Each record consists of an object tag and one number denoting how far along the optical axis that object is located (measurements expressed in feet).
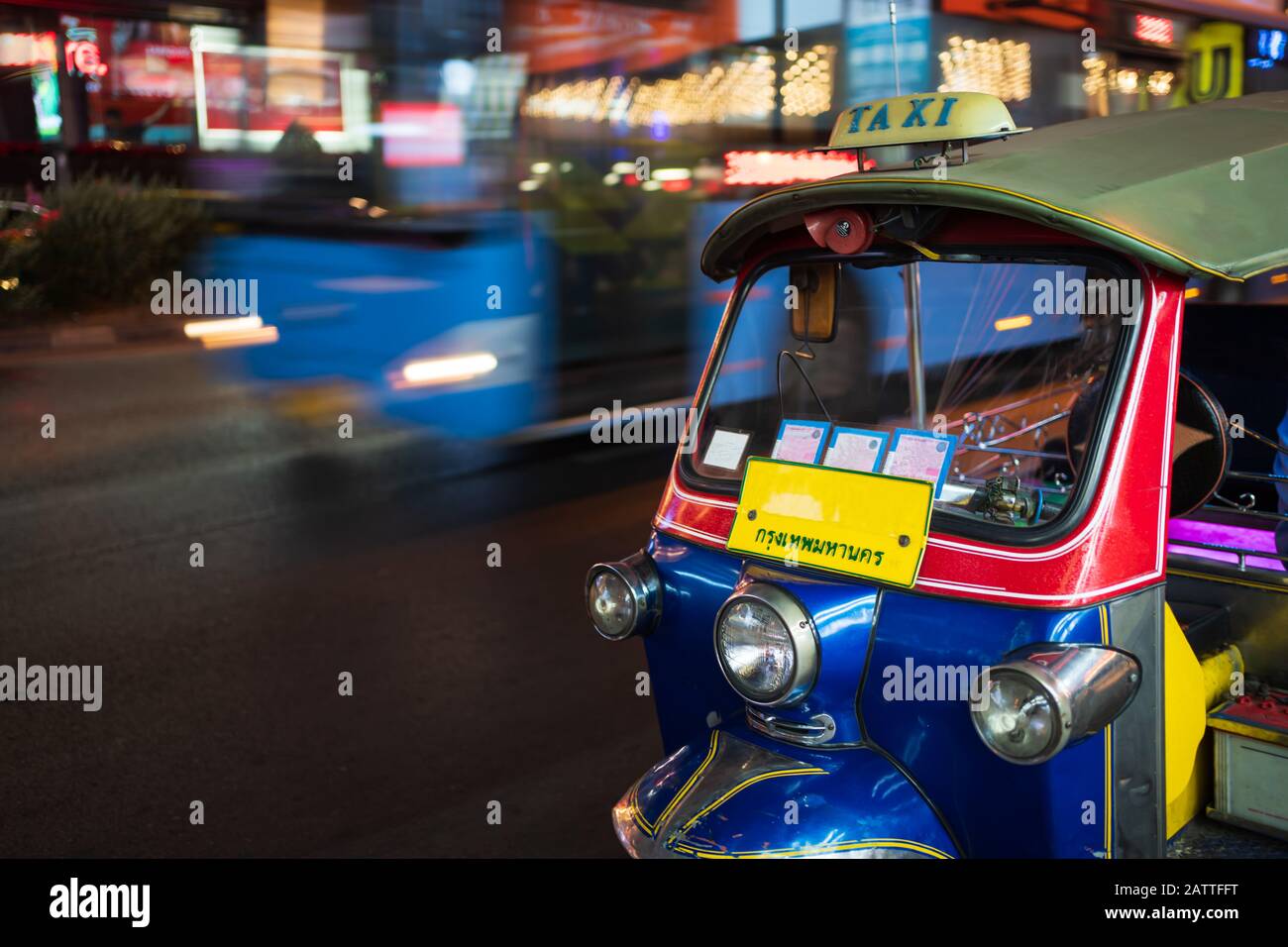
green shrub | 43.06
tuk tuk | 8.01
